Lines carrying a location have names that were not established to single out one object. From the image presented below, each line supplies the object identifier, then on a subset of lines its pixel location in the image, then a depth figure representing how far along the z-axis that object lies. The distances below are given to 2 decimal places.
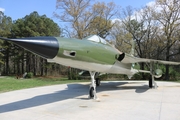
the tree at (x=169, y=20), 27.25
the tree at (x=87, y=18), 30.97
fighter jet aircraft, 5.47
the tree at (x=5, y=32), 39.19
